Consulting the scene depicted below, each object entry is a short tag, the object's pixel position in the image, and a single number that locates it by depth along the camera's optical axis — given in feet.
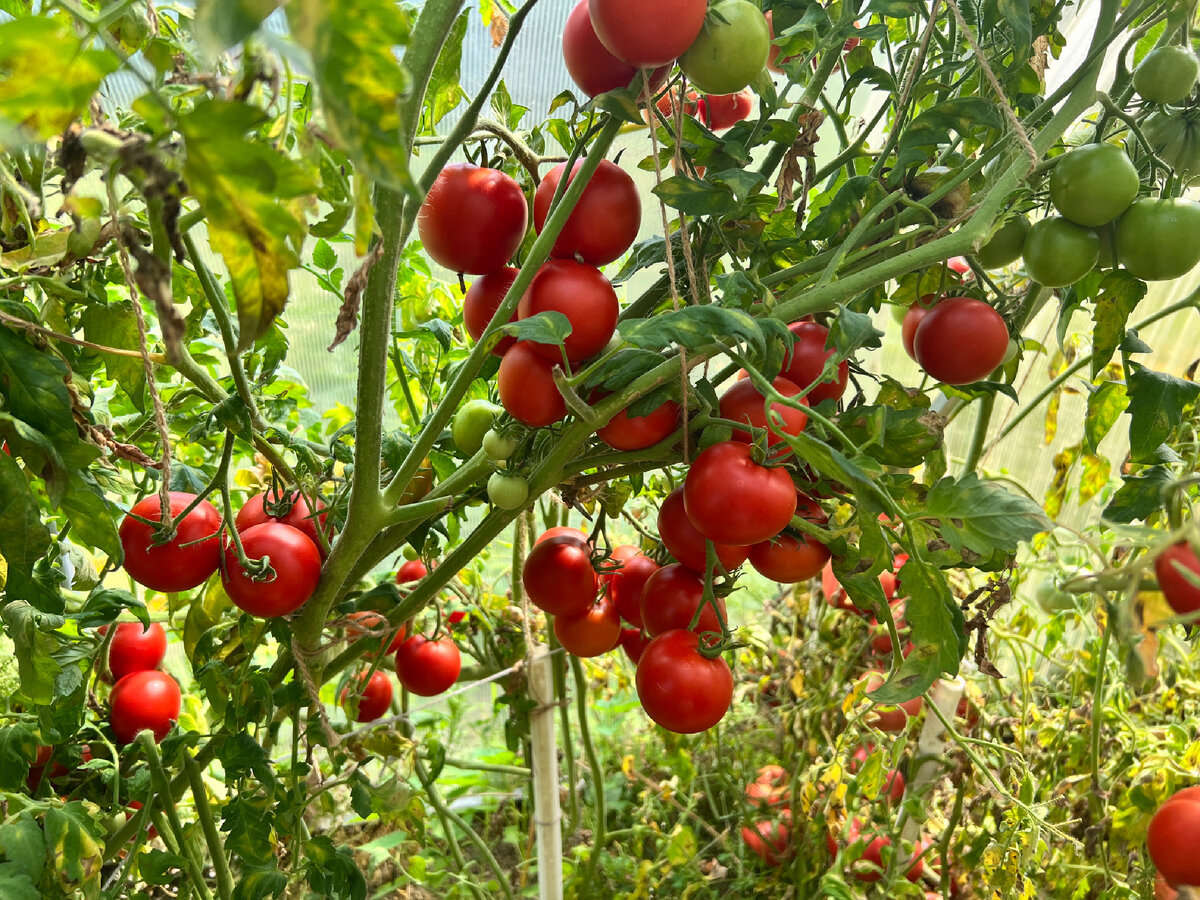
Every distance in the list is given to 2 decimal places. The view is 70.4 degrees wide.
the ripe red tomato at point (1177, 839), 2.42
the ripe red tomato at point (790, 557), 1.76
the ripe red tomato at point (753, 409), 1.56
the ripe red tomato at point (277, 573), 1.86
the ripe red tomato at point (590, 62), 1.47
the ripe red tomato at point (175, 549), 1.89
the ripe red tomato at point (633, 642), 2.49
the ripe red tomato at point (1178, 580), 1.03
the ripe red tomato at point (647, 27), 1.24
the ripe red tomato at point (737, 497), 1.52
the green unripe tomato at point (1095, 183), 1.57
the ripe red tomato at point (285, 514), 2.08
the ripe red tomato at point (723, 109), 2.06
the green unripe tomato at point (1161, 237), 1.55
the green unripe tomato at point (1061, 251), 1.66
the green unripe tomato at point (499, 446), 1.73
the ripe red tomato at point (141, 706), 2.41
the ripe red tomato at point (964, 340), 1.84
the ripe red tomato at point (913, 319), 2.07
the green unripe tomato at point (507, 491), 1.72
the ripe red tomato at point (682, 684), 1.87
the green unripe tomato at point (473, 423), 1.89
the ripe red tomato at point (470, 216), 1.71
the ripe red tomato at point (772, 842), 4.23
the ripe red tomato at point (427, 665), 2.86
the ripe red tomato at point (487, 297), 1.86
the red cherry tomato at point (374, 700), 3.10
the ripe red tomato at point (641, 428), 1.64
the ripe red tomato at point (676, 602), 1.97
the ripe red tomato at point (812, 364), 1.80
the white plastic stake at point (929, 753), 3.39
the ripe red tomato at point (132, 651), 2.59
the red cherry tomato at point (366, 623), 2.10
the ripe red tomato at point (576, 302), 1.59
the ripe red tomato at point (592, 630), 2.27
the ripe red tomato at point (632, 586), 2.26
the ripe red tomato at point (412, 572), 2.94
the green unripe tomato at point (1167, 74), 1.57
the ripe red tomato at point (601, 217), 1.63
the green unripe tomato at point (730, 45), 1.36
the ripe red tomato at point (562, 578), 2.20
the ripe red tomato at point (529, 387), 1.60
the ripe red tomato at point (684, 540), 1.86
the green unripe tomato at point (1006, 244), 1.85
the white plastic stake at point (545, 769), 3.19
